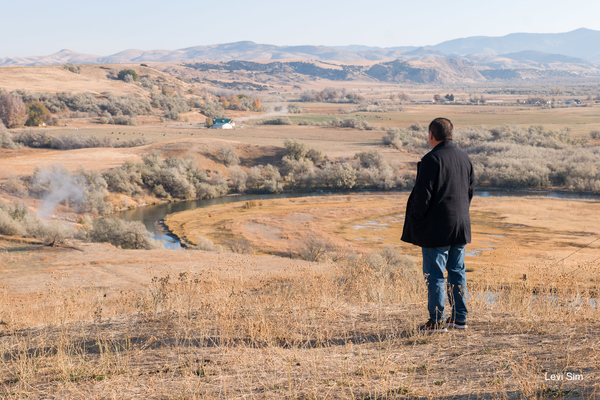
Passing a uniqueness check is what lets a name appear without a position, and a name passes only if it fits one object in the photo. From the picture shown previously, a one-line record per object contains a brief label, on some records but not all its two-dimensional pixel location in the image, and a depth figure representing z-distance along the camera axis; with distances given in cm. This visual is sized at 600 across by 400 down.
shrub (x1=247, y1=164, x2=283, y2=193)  5003
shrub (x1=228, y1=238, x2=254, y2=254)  2792
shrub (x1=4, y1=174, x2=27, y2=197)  3819
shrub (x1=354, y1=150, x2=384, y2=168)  5450
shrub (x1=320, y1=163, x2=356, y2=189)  5059
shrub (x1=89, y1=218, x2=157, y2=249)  2748
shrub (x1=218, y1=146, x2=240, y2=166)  5491
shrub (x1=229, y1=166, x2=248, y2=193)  5047
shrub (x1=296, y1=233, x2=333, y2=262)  2634
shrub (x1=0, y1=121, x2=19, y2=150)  5581
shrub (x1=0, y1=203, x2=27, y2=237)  2414
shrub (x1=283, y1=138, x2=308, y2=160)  5562
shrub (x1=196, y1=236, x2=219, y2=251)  2767
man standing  559
